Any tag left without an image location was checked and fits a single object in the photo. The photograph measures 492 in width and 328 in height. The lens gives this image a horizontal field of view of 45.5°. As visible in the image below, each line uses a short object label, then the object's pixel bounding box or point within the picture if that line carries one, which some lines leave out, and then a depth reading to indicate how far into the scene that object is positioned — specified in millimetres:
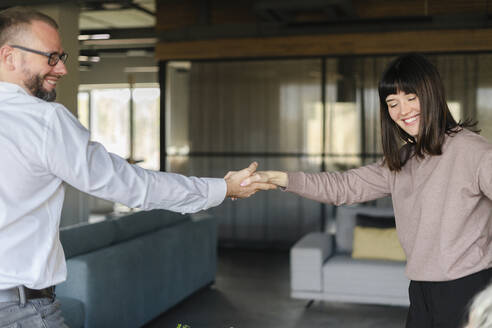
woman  1650
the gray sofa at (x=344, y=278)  4383
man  1343
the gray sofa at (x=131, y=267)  3340
